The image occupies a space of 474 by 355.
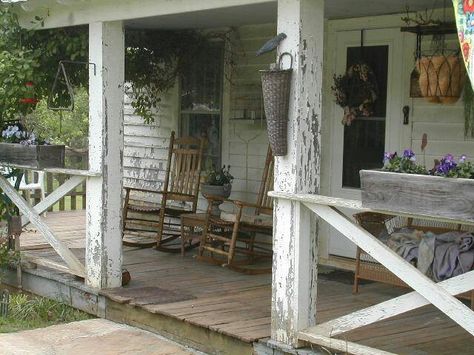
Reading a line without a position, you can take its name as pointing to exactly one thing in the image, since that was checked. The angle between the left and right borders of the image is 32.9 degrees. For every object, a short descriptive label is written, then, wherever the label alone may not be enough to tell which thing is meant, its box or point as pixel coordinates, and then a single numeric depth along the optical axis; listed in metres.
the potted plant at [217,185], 7.32
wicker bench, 5.33
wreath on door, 6.26
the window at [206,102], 7.82
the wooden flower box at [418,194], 3.49
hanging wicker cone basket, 4.37
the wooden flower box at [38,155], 6.38
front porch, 4.69
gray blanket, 4.76
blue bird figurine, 4.41
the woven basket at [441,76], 5.12
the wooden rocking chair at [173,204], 7.40
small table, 6.90
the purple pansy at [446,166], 3.59
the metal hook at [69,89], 5.96
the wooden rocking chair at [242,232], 6.46
